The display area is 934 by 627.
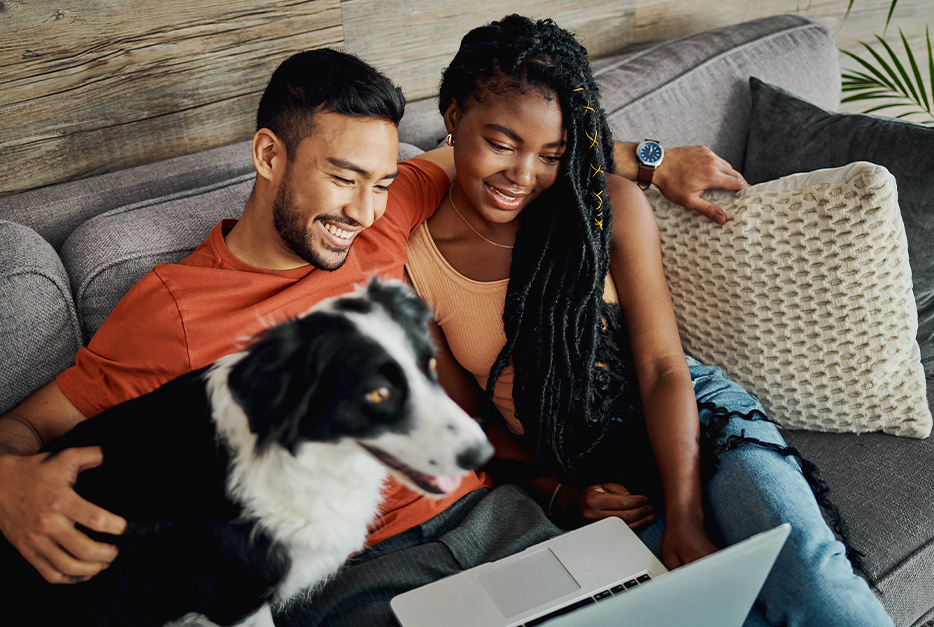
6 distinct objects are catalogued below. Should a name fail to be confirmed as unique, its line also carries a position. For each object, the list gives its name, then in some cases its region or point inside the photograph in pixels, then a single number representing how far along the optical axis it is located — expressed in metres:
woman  1.00
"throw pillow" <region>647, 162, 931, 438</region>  1.19
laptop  0.60
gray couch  0.98
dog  0.55
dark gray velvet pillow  1.41
